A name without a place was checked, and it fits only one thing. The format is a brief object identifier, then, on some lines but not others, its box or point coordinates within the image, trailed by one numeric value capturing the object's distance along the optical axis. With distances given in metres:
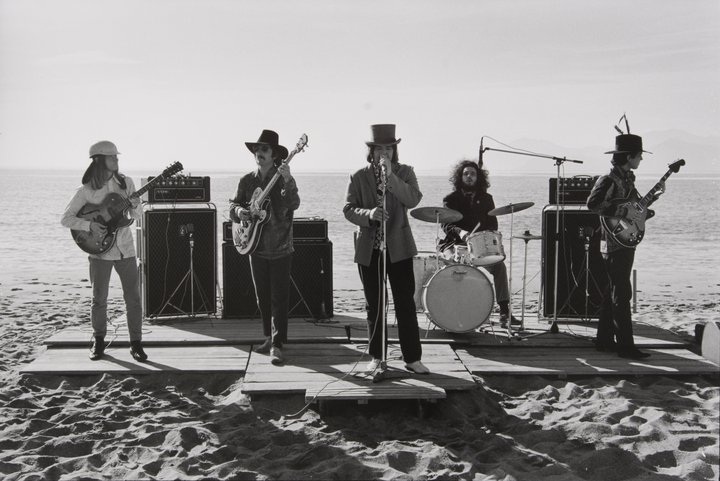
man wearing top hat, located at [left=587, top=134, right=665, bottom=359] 6.88
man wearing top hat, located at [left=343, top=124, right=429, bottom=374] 5.55
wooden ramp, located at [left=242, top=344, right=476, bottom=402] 5.62
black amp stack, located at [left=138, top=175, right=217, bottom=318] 8.48
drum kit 7.19
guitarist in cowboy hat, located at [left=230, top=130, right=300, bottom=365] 6.59
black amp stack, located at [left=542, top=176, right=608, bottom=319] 8.40
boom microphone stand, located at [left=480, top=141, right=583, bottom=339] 7.78
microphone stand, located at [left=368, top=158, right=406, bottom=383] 5.45
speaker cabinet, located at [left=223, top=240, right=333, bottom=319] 8.45
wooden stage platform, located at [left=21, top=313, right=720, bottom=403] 5.93
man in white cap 6.56
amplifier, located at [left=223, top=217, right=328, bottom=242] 8.47
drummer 8.18
